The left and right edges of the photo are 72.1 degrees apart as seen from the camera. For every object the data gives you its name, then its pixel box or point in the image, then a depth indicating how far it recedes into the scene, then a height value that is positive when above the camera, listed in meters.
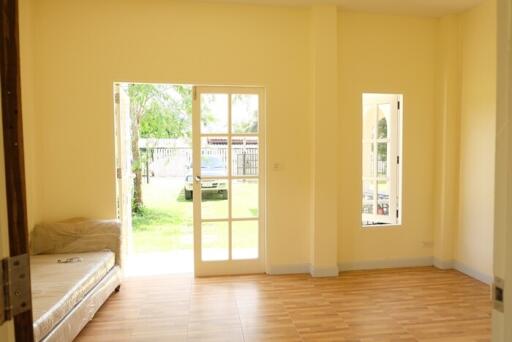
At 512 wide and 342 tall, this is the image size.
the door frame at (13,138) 0.68 +0.03
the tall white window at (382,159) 4.32 -0.07
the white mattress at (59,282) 2.18 -0.95
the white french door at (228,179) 3.95 -0.28
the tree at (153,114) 7.08 +0.85
